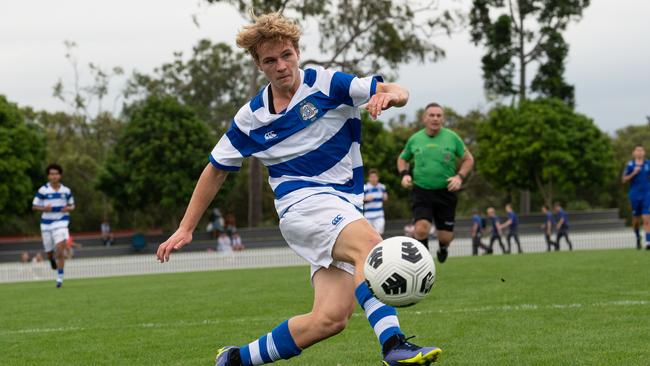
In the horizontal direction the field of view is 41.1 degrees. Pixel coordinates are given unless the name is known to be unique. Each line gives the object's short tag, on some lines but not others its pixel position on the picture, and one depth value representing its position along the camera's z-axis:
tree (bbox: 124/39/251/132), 65.31
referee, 12.66
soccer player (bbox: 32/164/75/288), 17.86
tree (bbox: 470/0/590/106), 52.72
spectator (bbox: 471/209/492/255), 28.67
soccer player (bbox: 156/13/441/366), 4.89
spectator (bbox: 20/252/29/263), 38.51
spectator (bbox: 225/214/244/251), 40.75
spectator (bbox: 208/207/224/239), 42.69
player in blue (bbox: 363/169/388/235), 20.67
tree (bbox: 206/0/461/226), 45.09
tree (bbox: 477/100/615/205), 46.81
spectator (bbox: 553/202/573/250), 29.70
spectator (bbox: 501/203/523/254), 29.88
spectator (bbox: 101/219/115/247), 43.47
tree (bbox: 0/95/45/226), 46.69
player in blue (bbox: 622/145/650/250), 19.23
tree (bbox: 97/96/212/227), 45.69
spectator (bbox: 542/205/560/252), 29.72
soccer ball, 4.42
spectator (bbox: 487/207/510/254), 29.58
